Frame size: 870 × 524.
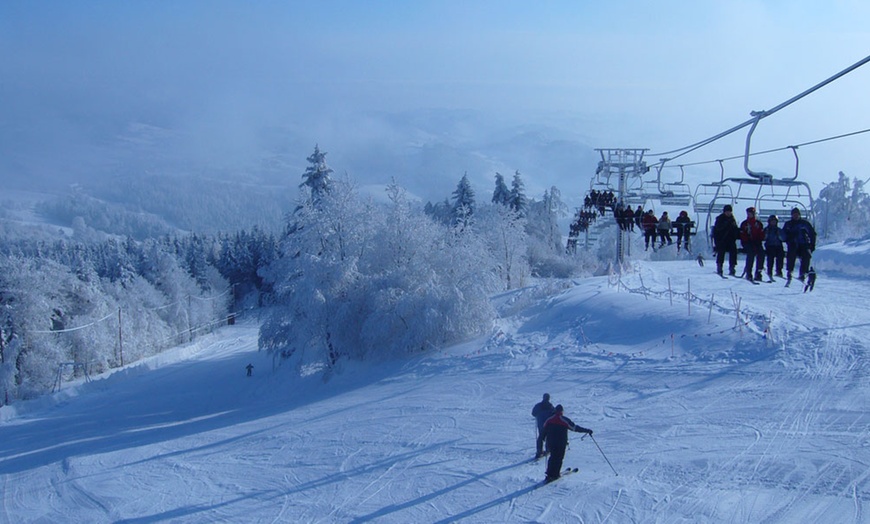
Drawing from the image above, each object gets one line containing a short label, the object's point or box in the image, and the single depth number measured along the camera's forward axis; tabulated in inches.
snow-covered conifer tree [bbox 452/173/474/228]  2834.6
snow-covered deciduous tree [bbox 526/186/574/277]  2812.5
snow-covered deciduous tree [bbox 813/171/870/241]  2511.1
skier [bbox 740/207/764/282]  677.3
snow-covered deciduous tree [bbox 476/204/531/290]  2299.5
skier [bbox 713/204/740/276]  689.6
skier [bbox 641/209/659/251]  946.7
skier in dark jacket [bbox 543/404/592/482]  561.6
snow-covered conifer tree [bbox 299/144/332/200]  1902.1
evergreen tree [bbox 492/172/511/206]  2859.3
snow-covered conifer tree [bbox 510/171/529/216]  2817.4
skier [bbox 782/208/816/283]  631.2
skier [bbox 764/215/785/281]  663.1
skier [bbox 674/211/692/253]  904.3
